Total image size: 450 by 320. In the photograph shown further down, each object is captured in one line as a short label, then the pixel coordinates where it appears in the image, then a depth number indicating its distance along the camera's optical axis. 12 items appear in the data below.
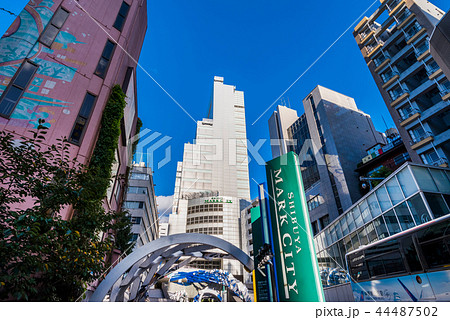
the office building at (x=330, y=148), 43.12
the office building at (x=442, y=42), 12.39
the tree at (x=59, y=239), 5.39
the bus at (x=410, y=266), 10.16
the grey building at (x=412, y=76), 28.89
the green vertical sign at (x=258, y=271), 13.66
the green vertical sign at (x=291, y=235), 12.42
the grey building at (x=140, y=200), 45.25
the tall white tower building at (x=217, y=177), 73.50
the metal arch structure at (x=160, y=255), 8.07
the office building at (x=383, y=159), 38.72
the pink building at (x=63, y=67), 12.74
